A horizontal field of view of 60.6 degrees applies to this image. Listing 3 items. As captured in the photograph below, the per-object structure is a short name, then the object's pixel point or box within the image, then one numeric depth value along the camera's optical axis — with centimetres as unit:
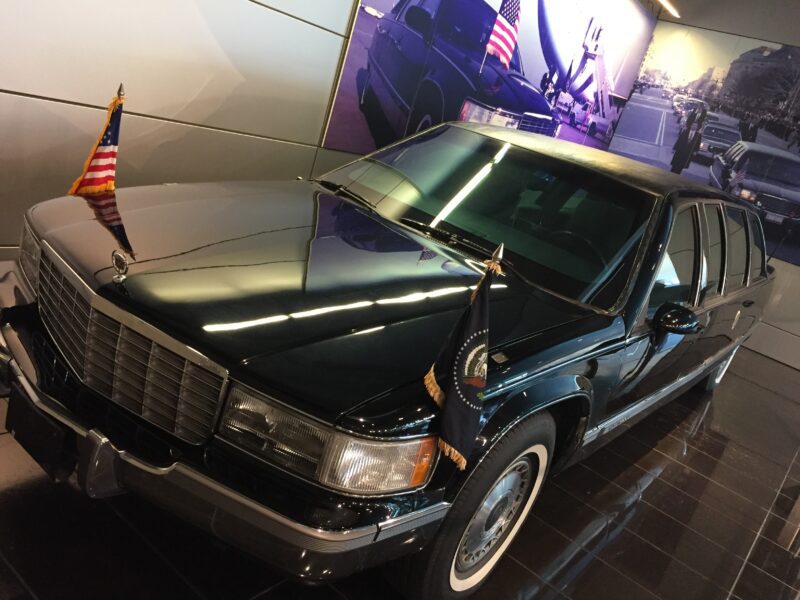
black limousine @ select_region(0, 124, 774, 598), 171
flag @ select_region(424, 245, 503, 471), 175
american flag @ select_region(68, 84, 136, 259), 247
